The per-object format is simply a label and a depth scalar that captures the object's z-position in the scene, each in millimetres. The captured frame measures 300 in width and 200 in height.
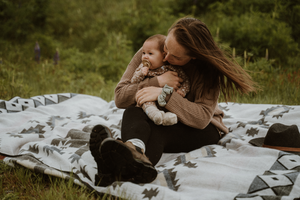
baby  2014
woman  1532
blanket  1510
